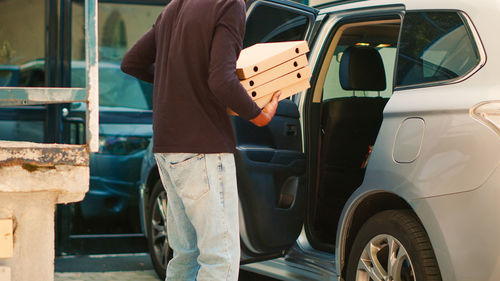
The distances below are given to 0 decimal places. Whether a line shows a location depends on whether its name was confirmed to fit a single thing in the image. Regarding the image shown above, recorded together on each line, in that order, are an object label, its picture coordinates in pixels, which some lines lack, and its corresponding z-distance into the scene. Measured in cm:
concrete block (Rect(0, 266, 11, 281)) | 275
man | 320
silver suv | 323
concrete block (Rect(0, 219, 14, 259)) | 277
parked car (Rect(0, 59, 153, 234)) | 712
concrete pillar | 279
